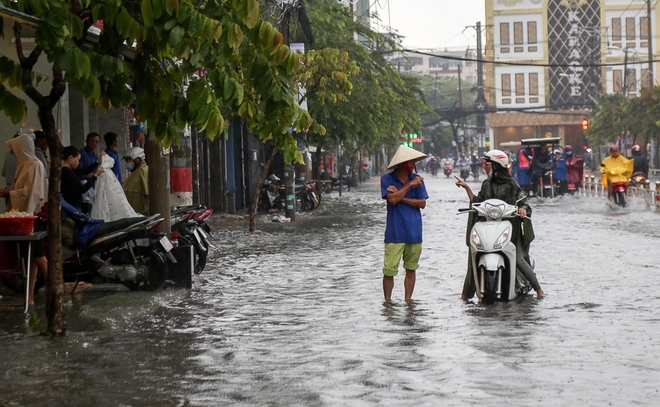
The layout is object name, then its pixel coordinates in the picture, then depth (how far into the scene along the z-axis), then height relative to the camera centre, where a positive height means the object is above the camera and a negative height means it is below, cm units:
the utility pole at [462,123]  9524 +363
